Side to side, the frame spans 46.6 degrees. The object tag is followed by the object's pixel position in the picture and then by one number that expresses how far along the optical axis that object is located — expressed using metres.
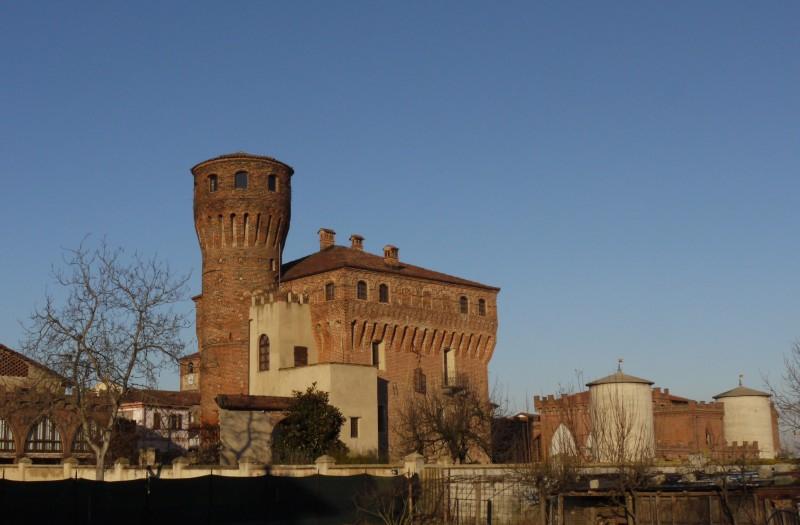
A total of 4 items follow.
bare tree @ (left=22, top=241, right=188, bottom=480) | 28.95
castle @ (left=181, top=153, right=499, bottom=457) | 43.12
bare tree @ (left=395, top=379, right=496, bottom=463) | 40.53
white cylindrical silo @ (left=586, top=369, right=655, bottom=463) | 32.25
